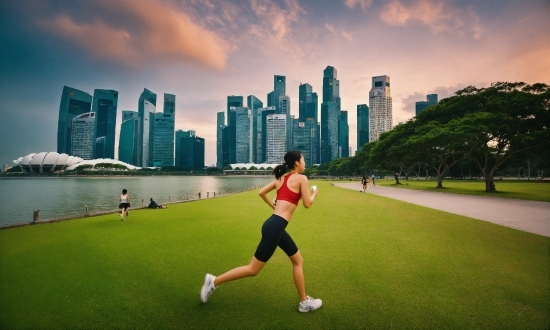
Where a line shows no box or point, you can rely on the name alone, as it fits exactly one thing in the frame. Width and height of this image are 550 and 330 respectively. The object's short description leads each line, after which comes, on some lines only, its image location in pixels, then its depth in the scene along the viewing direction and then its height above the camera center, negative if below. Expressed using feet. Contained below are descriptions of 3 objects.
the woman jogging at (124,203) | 38.70 -4.52
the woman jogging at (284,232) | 12.04 -2.59
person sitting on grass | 52.95 -6.58
